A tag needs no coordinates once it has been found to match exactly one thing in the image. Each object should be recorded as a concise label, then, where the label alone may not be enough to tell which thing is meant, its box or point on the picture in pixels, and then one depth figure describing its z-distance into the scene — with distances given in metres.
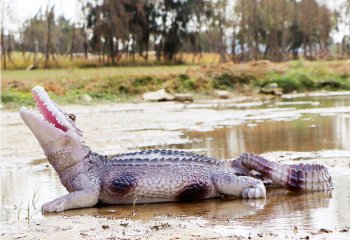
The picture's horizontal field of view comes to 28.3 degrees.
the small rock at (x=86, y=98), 29.34
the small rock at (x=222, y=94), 34.06
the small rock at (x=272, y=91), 35.38
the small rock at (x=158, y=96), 30.86
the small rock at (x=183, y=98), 31.02
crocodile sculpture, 7.14
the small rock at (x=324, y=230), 5.21
